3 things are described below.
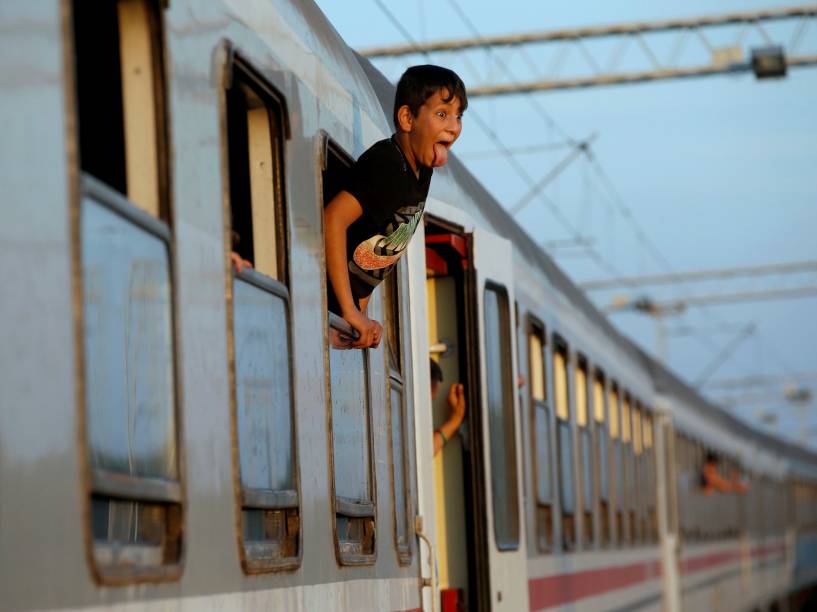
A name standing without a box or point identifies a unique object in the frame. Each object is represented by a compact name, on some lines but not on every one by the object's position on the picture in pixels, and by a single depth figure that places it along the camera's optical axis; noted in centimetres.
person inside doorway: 1445
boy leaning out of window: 964
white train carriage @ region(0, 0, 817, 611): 494
